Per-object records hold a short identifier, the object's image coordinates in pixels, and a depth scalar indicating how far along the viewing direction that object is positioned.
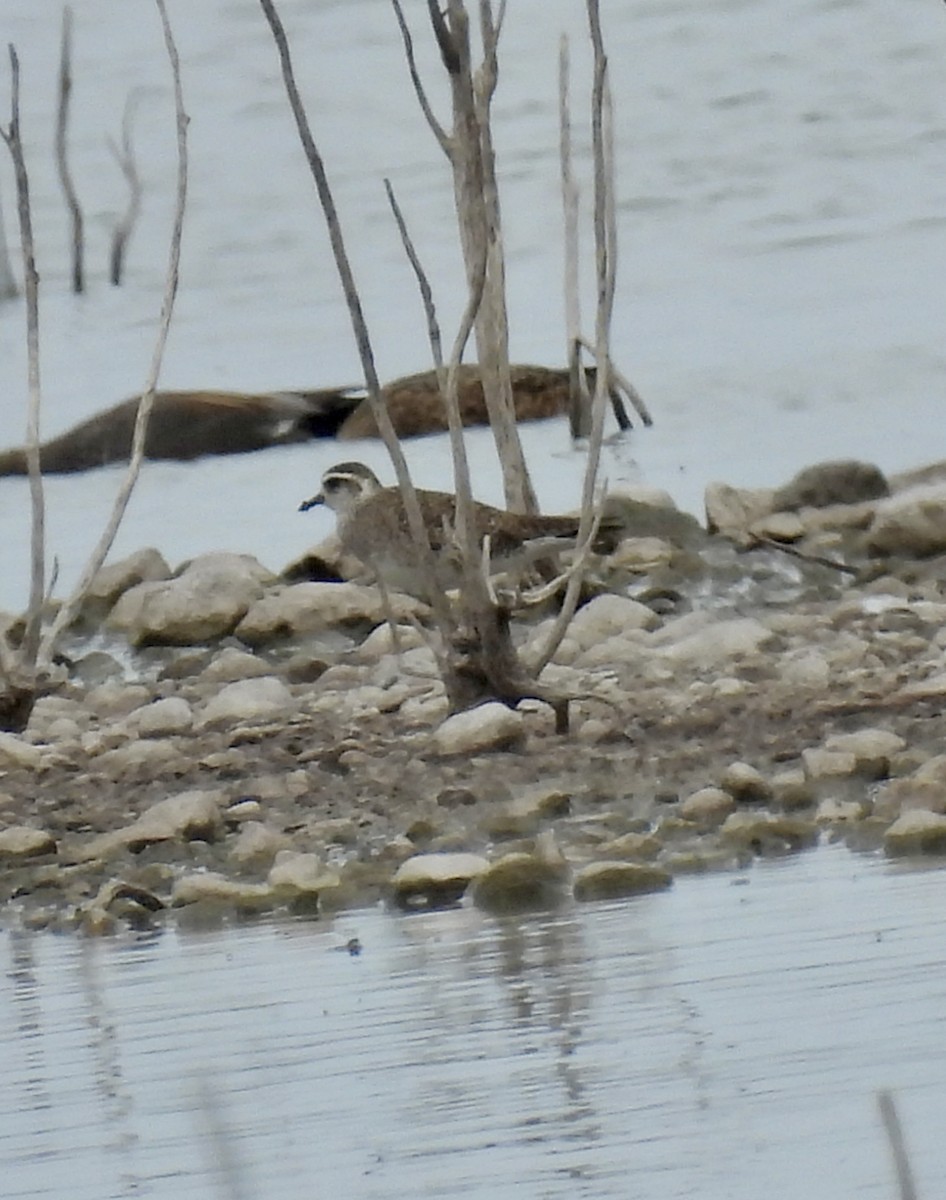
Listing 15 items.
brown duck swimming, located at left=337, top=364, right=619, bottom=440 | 24.37
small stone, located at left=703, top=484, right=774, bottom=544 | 18.20
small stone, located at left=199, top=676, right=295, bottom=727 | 13.79
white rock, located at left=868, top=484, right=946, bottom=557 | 17.03
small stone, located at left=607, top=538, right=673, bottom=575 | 17.30
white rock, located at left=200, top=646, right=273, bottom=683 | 15.33
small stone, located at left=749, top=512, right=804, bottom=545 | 18.07
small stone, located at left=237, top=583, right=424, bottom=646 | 16.55
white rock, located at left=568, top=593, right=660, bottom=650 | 15.27
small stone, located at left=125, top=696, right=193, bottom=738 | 13.82
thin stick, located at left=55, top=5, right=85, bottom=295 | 32.12
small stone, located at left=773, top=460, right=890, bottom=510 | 19.22
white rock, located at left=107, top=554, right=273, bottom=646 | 16.81
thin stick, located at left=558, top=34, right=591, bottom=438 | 17.70
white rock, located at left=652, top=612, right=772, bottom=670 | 14.00
